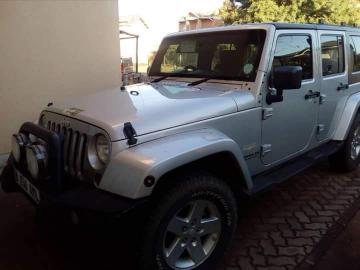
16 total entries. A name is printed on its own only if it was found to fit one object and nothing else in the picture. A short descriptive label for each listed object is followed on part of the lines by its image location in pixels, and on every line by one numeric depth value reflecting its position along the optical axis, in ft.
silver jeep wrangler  7.92
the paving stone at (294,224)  11.70
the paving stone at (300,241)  10.76
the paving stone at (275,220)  12.08
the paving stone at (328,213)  12.48
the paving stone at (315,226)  11.62
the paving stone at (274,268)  9.66
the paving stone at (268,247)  10.38
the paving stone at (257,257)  9.96
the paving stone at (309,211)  12.50
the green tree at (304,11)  44.29
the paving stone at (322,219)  12.06
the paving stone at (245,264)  9.73
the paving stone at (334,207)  12.99
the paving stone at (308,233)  11.21
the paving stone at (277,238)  10.84
